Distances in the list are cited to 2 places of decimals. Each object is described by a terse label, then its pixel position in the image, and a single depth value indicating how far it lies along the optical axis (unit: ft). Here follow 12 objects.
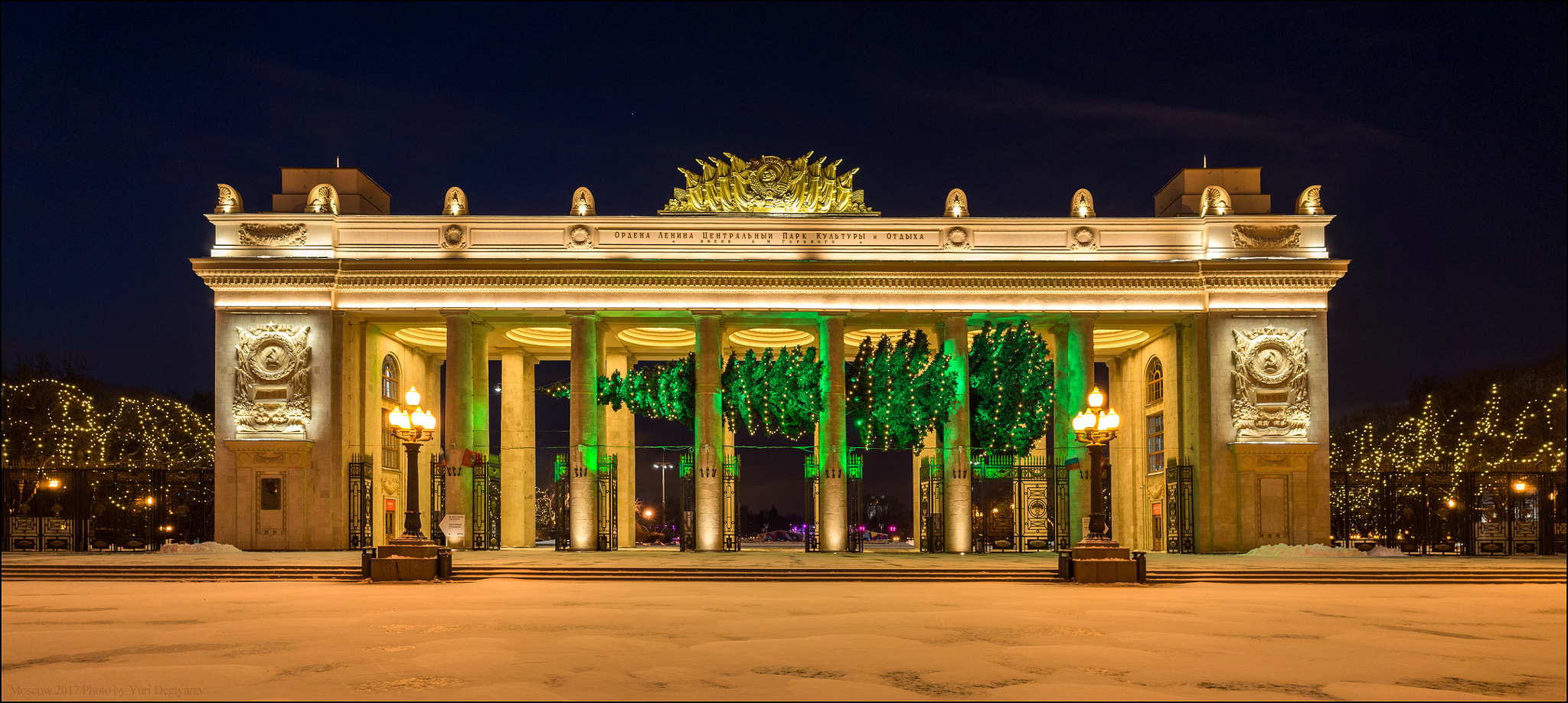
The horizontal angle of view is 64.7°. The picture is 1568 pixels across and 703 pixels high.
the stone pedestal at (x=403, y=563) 83.46
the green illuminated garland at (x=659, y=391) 127.34
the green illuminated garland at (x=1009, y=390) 124.26
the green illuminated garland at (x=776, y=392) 125.49
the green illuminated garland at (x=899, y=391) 124.06
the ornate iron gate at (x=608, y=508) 124.16
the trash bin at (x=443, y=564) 85.30
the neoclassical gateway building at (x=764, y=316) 121.08
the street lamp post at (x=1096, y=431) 83.20
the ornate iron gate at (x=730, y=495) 124.67
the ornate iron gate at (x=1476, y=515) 118.52
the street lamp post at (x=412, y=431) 85.05
